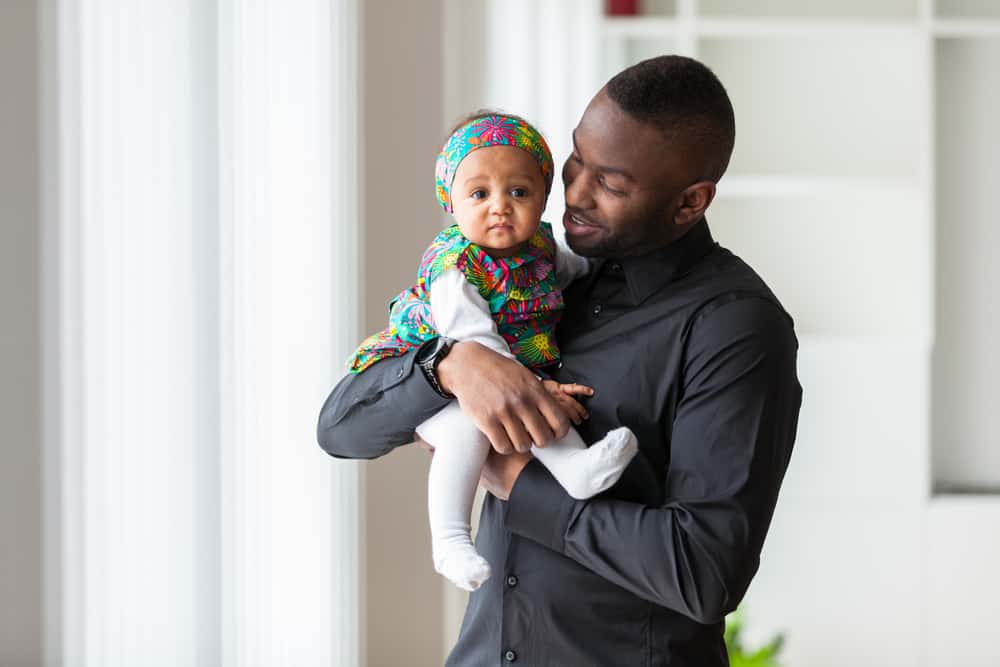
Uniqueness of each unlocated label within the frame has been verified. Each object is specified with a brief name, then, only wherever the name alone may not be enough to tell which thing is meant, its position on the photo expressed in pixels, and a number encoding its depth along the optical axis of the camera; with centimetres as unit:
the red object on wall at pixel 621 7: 582
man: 285
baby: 296
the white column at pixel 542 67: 533
